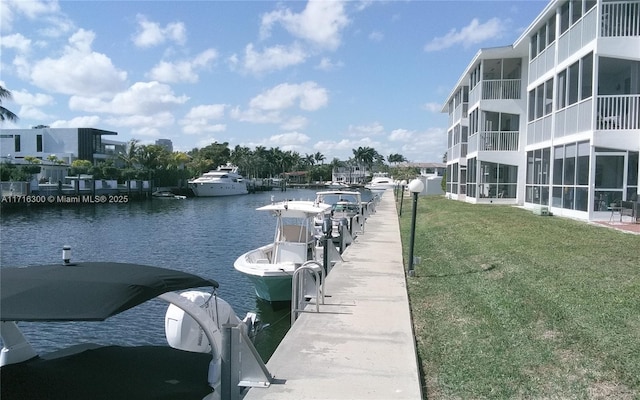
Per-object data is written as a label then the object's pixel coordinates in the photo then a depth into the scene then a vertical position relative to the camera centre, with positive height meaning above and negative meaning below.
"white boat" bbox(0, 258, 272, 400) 4.13 -1.88
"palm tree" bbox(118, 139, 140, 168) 83.31 +3.52
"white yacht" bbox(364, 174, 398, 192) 88.94 -1.05
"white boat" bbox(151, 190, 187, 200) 77.29 -2.97
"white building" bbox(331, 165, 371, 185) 157.48 +1.35
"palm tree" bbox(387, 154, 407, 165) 180.26 +7.29
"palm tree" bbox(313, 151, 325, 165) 185.38 +7.59
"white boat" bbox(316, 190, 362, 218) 24.98 -1.64
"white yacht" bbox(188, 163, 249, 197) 84.50 -1.35
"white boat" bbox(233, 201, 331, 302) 12.84 -2.20
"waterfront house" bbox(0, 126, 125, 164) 89.12 +5.85
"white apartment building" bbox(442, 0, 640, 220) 16.31 +2.67
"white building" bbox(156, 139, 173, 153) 148.60 +10.40
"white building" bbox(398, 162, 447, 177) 122.50 +2.97
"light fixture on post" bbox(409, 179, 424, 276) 11.11 -0.32
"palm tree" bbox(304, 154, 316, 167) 183.25 +6.46
